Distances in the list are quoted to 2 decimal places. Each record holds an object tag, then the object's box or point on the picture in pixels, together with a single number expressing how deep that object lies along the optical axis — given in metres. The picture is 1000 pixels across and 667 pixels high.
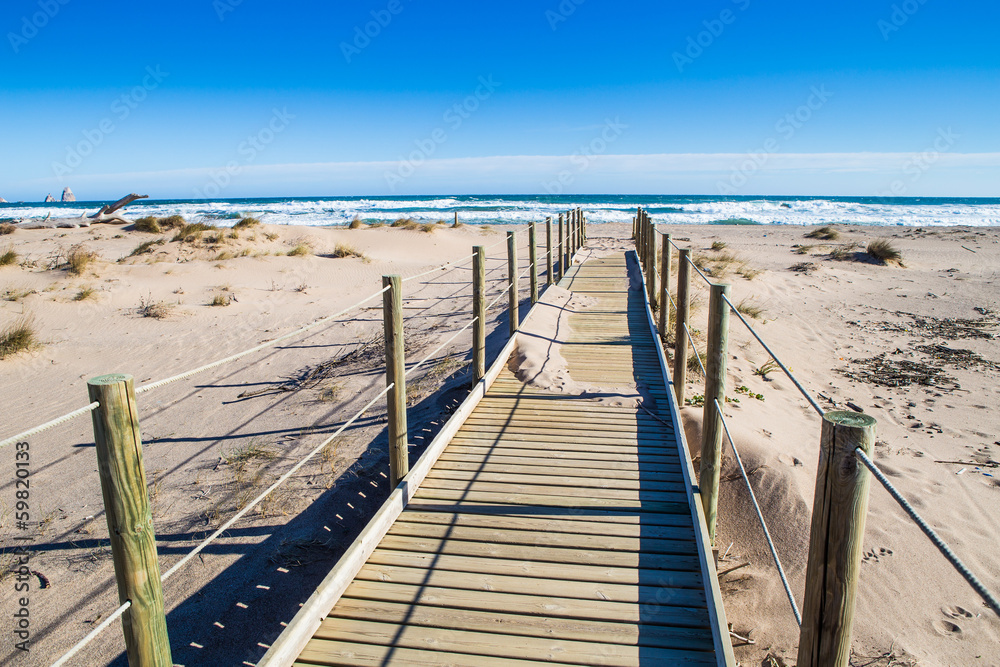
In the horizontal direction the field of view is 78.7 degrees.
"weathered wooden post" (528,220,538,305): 8.71
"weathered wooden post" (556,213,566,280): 12.02
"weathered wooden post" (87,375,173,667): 1.65
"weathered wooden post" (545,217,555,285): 9.82
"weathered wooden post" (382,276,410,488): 3.53
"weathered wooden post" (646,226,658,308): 8.79
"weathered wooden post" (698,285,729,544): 3.27
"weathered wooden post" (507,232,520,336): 6.75
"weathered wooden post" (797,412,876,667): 1.49
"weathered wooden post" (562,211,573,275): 13.49
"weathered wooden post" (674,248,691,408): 5.11
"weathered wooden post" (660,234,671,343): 7.06
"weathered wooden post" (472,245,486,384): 5.36
